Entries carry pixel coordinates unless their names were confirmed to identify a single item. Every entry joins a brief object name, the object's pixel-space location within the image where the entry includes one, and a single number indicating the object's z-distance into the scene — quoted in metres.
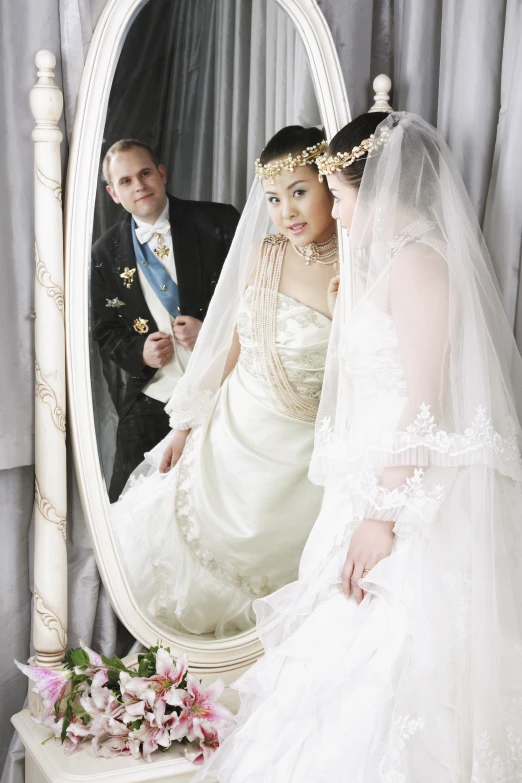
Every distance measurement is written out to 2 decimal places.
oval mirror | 1.60
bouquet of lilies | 1.53
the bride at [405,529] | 1.23
